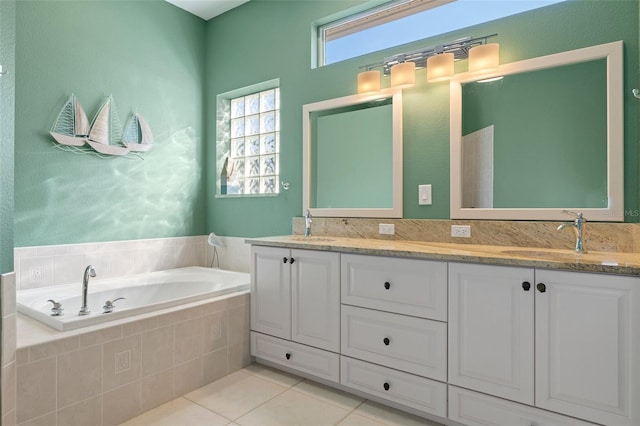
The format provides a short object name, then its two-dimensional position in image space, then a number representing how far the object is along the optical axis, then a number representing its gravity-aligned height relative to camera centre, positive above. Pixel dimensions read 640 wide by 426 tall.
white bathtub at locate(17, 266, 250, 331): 1.91 -0.54
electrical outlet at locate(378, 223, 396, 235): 2.48 -0.09
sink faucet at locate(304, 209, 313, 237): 2.80 -0.07
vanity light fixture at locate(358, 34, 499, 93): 2.13 +0.97
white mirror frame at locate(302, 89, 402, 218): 2.47 +0.44
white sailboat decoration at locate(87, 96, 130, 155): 2.77 +0.65
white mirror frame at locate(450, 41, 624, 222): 1.83 +0.42
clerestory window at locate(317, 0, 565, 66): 2.24 +1.33
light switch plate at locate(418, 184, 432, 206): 2.38 +0.13
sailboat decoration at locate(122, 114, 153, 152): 3.00 +0.67
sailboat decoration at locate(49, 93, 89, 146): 2.60 +0.65
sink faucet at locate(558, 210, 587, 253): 1.78 -0.07
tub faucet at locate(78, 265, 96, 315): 2.07 -0.38
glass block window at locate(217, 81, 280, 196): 3.39 +0.70
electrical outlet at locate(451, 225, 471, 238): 2.21 -0.10
